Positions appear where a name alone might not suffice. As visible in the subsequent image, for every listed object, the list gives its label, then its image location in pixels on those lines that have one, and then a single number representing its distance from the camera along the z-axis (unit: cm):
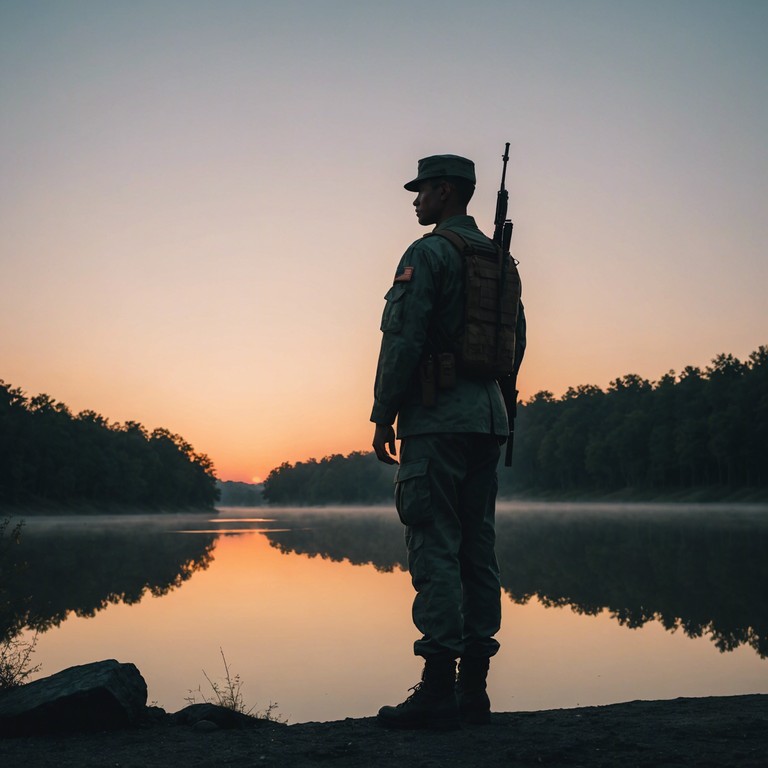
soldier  468
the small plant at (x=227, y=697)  610
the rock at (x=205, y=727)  474
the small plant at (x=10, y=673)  595
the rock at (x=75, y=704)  454
